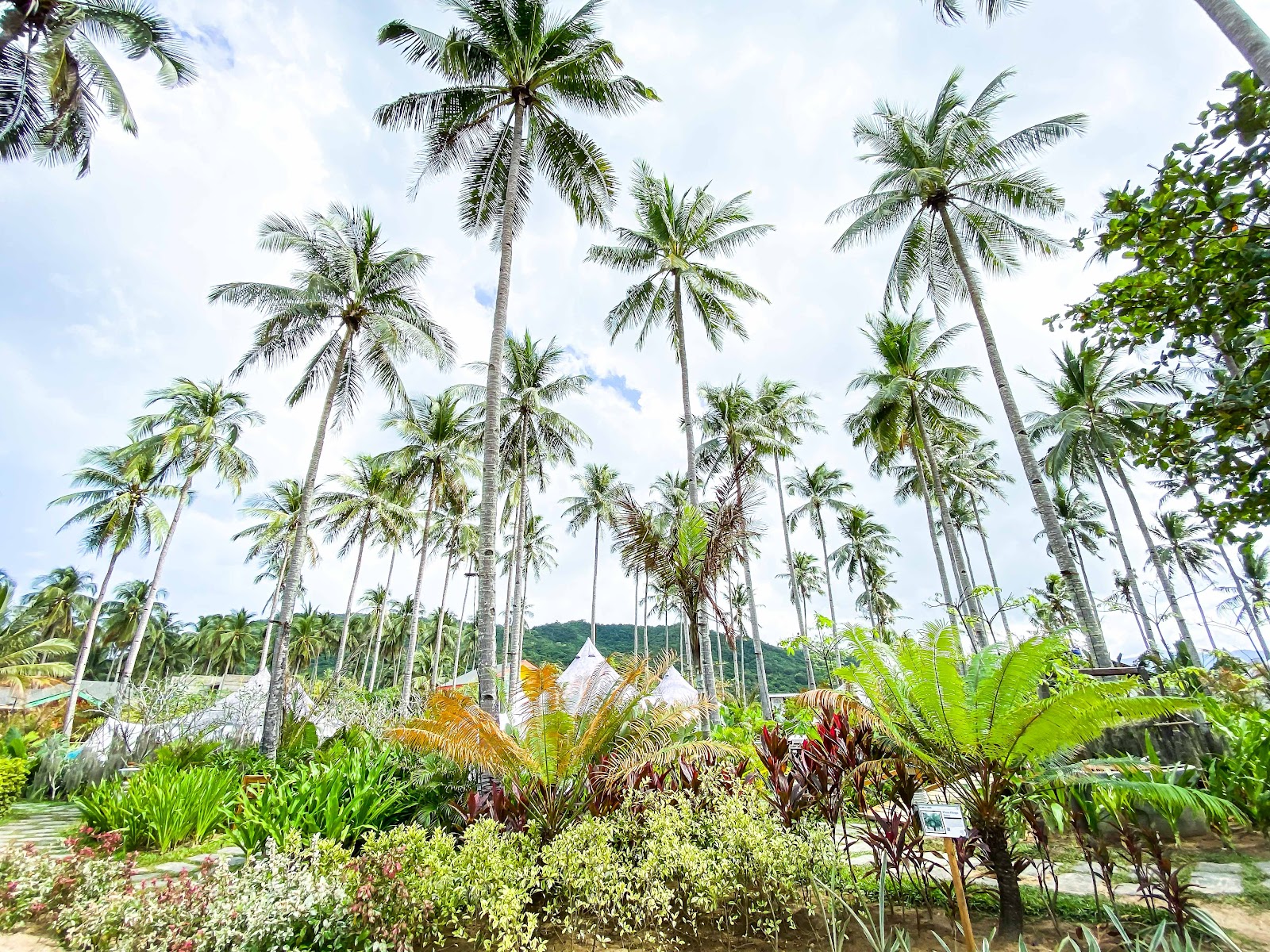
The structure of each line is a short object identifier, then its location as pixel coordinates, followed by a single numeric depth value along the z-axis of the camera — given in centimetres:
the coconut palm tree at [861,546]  3022
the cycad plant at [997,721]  358
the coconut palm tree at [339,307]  1324
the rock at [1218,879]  382
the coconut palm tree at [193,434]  1797
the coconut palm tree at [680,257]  1558
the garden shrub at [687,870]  354
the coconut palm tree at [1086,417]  1686
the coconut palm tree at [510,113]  926
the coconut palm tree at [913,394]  1712
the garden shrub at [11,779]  858
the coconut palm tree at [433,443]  2014
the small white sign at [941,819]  286
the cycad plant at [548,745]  521
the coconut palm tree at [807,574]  3453
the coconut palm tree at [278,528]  2458
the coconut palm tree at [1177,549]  2088
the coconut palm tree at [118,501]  1909
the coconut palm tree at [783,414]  2236
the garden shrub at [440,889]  342
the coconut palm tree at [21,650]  1762
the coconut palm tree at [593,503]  2873
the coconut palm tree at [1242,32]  326
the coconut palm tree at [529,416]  1936
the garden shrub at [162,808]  593
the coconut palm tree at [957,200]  1212
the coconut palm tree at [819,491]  2812
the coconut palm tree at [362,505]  2241
